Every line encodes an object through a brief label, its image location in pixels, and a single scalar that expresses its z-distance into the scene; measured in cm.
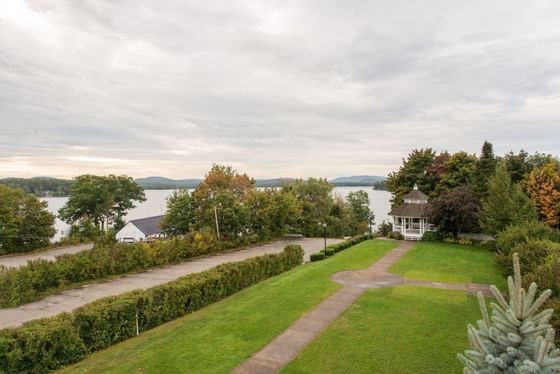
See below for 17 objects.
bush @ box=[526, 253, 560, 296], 793
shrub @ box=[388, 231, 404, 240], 2955
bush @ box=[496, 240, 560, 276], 1159
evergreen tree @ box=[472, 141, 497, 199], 2694
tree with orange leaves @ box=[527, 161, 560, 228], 2442
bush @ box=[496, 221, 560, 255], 1543
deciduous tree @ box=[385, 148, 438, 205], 3381
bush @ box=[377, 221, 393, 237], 3562
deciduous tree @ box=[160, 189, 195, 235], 2989
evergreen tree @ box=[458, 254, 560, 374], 340
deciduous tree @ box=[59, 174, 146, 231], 4034
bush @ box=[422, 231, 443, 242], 2803
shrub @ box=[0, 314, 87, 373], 770
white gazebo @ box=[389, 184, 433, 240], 2902
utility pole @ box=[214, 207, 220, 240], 2931
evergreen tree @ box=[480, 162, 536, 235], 2120
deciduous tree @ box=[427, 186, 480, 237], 2481
